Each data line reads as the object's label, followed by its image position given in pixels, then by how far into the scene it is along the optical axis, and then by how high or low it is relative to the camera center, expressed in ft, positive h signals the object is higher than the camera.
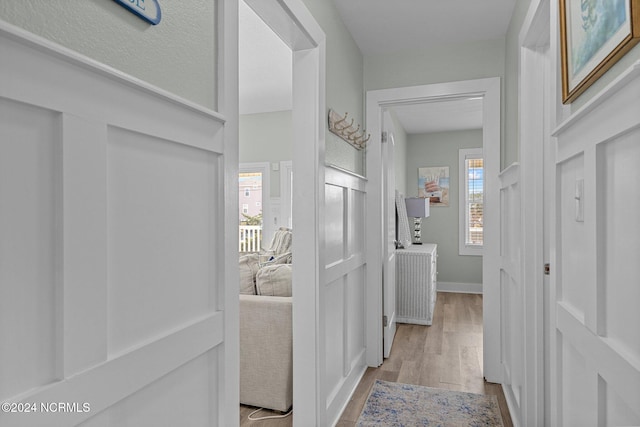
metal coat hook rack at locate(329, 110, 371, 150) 7.29 +1.77
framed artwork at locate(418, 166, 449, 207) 19.89 +1.57
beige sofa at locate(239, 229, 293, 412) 7.57 -2.54
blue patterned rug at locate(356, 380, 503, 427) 7.27 -3.84
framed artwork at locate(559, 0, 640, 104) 2.73 +1.45
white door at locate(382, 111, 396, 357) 10.34 -0.56
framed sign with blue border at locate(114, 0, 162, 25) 2.59 +1.43
